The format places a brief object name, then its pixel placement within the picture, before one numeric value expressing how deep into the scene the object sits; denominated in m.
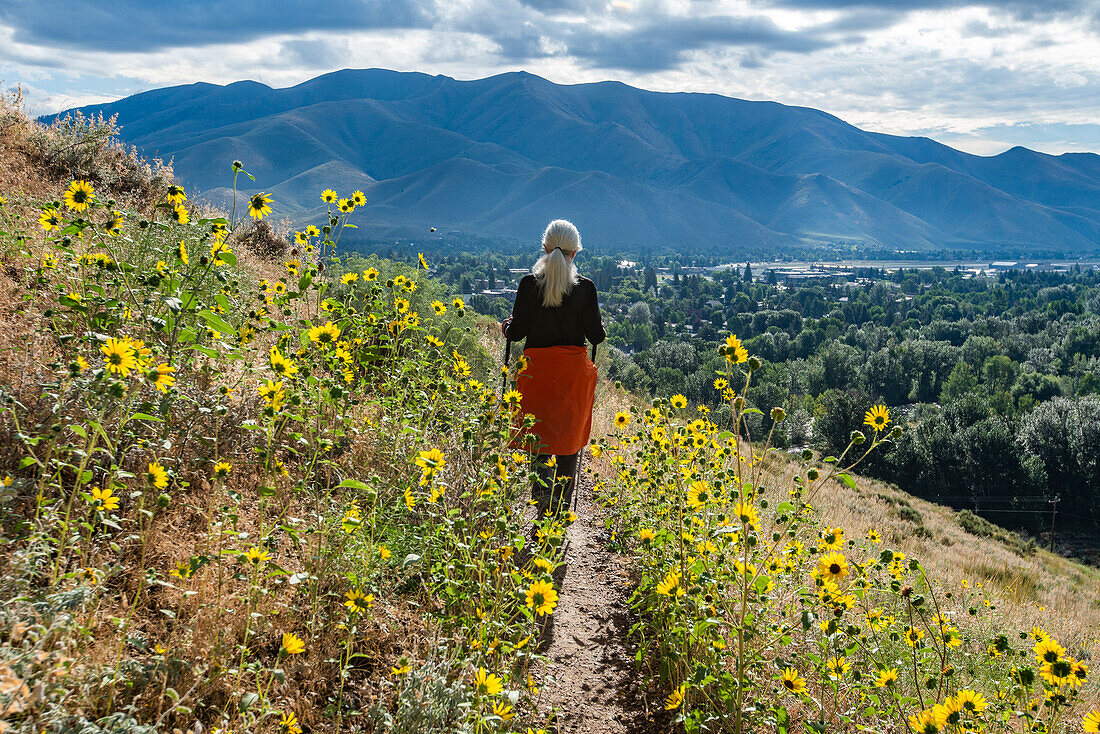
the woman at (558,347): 4.63
